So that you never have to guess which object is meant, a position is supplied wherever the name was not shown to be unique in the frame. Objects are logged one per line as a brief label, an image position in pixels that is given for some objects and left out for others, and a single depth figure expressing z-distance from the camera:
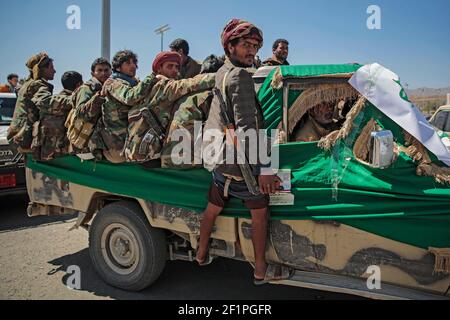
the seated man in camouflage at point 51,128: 4.08
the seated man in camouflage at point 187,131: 3.24
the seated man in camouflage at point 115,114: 3.44
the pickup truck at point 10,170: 5.77
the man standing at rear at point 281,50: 5.43
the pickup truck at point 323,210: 2.57
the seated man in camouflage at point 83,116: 3.71
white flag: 2.60
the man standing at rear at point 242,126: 2.77
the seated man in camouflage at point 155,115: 3.31
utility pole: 7.16
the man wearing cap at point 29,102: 4.30
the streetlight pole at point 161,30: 14.87
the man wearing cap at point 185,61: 5.16
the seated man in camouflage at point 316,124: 3.29
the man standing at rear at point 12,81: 10.26
